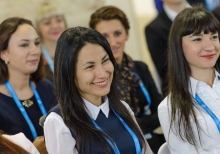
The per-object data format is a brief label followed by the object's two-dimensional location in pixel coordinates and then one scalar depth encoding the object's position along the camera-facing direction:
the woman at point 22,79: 3.53
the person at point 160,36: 4.33
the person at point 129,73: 4.06
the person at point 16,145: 2.50
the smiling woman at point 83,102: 2.78
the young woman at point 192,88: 3.05
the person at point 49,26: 4.82
